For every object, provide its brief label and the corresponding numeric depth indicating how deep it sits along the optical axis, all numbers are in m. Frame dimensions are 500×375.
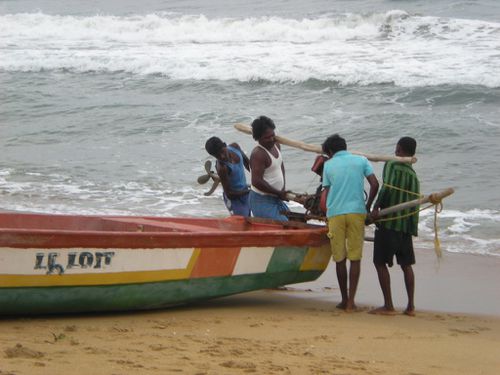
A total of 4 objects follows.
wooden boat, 12.29
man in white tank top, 14.67
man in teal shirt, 13.70
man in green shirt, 13.78
